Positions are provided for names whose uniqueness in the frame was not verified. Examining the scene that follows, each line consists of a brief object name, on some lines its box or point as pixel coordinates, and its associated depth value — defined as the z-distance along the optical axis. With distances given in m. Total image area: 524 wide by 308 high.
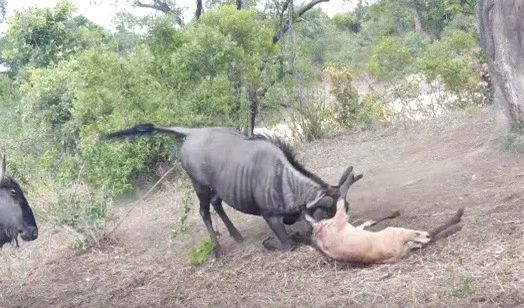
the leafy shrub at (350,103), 14.58
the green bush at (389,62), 17.70
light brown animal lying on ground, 6.26
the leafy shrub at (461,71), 14.23
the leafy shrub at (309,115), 14.35
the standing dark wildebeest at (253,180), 7.37
